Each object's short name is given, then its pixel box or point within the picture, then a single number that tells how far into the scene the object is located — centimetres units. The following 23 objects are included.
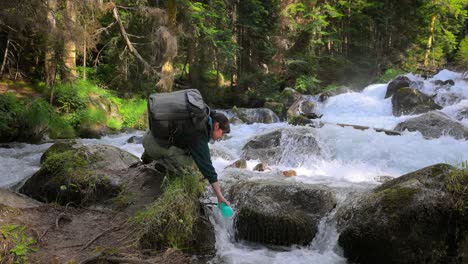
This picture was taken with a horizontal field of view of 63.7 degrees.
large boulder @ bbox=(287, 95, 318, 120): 1762
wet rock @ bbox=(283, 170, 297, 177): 818
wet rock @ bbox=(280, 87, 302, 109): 2025
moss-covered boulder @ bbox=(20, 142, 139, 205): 518
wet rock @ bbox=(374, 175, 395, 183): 777
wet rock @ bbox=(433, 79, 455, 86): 1858
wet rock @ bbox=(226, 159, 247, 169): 881
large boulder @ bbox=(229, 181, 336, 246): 492
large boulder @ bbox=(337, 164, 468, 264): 397
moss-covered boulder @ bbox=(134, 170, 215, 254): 410
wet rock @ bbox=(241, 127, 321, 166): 986
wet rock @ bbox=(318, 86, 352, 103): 1977
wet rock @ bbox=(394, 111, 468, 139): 1079
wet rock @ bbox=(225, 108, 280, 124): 1719
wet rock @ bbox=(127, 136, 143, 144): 1218
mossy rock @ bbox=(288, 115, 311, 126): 1475
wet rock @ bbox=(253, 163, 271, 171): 867
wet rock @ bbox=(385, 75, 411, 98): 1848
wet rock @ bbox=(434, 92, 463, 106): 1673
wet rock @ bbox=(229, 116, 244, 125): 1639
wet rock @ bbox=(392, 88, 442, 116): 1600
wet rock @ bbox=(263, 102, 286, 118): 1899
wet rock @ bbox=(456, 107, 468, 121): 1363
